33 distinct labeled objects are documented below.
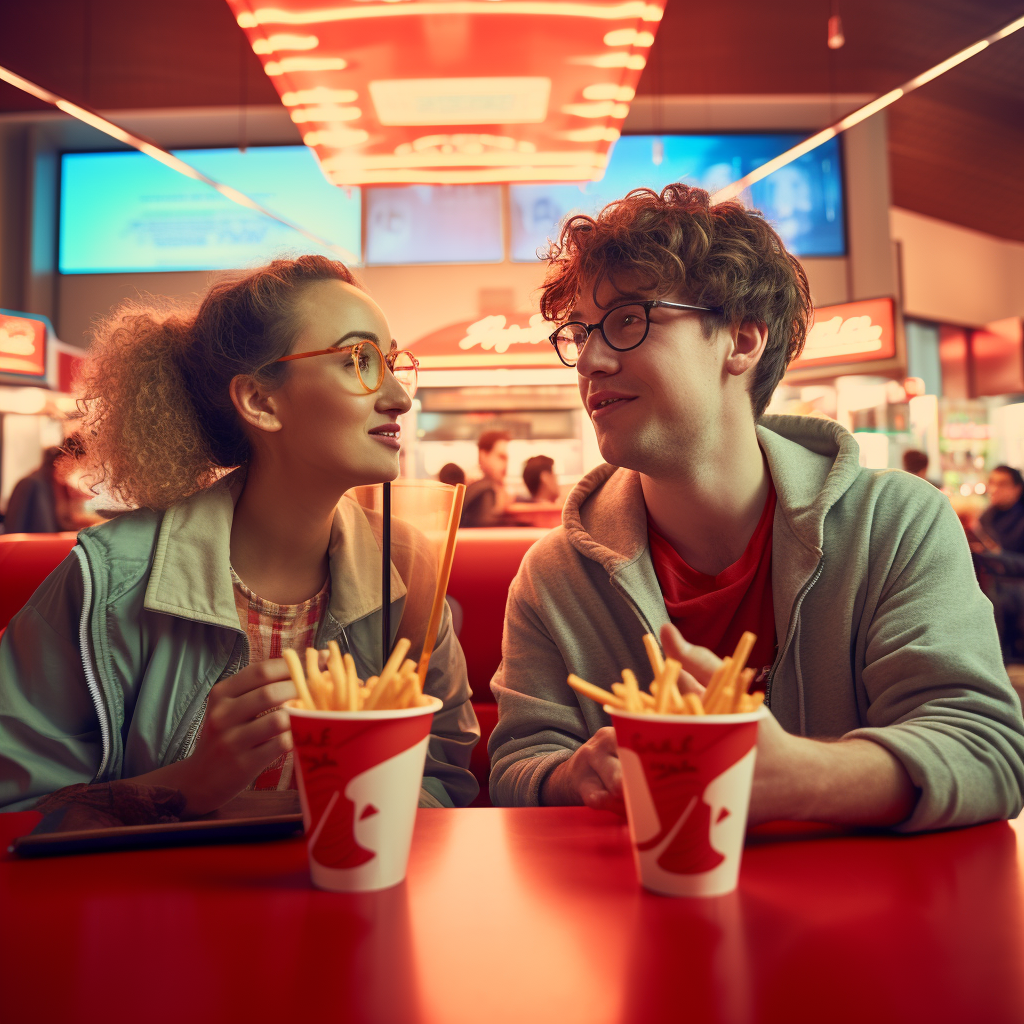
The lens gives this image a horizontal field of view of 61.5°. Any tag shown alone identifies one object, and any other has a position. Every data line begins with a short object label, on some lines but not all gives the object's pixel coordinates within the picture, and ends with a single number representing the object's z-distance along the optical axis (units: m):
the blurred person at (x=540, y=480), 6.41
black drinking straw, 1.27
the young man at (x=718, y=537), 1.22
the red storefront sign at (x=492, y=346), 6.68
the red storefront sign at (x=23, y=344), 6.47
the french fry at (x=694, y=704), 0.74
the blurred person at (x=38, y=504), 5.66
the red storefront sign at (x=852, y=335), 7.21
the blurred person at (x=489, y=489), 5.55
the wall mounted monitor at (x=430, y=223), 9.51
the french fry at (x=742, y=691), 0.76
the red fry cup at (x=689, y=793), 0.72
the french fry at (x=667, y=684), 0.76
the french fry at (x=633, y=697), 0.78
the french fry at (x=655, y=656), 0.79
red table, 0.58
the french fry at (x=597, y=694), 0.77
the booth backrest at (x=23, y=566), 2.32
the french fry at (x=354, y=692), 0.78
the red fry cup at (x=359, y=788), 0.74
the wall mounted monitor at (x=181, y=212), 9.38
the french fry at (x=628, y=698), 0.78
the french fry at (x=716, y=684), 0.75
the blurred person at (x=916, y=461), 7.39
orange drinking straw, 1.02
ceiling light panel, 3.01
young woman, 1.39
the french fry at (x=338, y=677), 0.78
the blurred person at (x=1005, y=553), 6.50
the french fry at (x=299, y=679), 0.78
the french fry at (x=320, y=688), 0.79
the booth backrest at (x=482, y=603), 2.34
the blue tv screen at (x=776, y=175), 9.23
